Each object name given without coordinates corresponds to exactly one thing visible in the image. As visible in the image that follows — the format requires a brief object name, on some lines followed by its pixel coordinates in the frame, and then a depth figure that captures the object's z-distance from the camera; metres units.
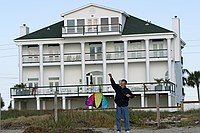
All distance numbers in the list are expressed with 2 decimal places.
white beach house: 64.50
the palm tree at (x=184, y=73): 74.72
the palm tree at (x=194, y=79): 67.88
